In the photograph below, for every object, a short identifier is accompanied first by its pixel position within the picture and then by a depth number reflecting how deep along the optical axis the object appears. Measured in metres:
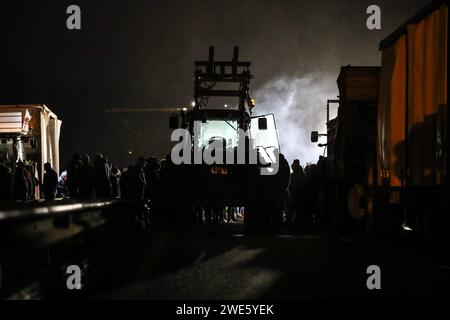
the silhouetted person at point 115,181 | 21.89
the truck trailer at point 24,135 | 26.52
